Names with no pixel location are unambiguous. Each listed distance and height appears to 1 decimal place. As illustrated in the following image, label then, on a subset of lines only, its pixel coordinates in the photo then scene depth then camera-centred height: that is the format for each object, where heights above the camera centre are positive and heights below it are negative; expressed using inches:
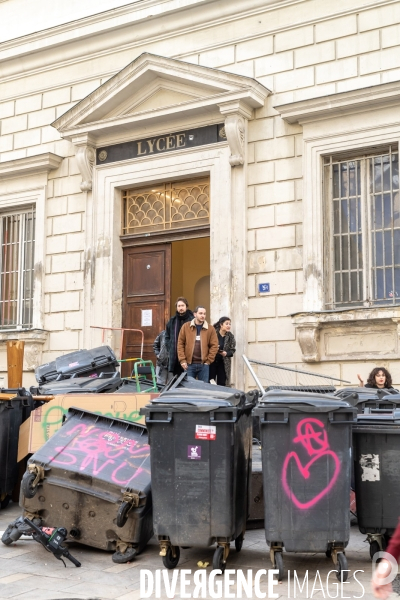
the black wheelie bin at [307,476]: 215.6 -36.5
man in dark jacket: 426.0 +9.2
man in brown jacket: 403.5 +1.3
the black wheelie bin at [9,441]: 315.0 -38.8
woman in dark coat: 429.1 -2.1
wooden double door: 512.1 +35.9
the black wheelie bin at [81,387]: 353.4 -18.5
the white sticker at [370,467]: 230.5 -36.3
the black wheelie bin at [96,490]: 237.5 -45.2
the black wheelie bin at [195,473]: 222.4 -37.2
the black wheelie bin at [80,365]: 417.4 -9.8
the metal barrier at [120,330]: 493.3 +11.3
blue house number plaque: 454.9 +35.4
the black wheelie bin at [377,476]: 228.2 -38.7
